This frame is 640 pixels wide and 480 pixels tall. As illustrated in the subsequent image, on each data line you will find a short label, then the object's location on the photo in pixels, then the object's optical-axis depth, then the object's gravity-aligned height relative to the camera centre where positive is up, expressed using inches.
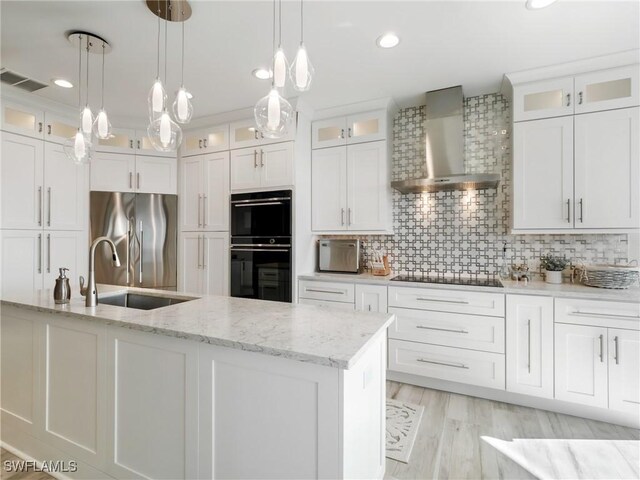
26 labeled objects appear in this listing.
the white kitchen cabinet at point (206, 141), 138.0 +45.0
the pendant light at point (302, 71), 55.2 +30.0
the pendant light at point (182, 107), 68.3 +29.2
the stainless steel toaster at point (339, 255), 128.3 -6.6
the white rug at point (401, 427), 75.4 -50.9
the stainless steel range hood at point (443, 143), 112.7 +36.2
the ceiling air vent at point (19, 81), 100.3 +53.0
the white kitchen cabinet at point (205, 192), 137.3 +21.3
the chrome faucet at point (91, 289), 65.5 -10.4
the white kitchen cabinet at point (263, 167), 123.9 +29.9
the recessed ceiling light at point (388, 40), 82.4 +53.7
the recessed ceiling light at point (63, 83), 105.6 +53.6
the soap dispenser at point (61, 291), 68.6 -11.3
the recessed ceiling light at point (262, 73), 100.2 +54.1
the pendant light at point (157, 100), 66.1 +29.9
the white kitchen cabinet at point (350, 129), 122.5 +45.1
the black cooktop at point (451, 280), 104.3 -14.3
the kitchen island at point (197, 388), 43.5 -25.0
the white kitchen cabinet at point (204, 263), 135.9 -10.4
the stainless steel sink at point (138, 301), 81.3 -16.3
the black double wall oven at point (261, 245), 123.6 -2.3
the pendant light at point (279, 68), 55.6 +30.7
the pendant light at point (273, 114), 58.1 +23.7
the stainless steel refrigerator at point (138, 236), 137.6 +1.7
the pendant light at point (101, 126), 76.0 +27.7
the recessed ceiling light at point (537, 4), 69.7 +53.2
